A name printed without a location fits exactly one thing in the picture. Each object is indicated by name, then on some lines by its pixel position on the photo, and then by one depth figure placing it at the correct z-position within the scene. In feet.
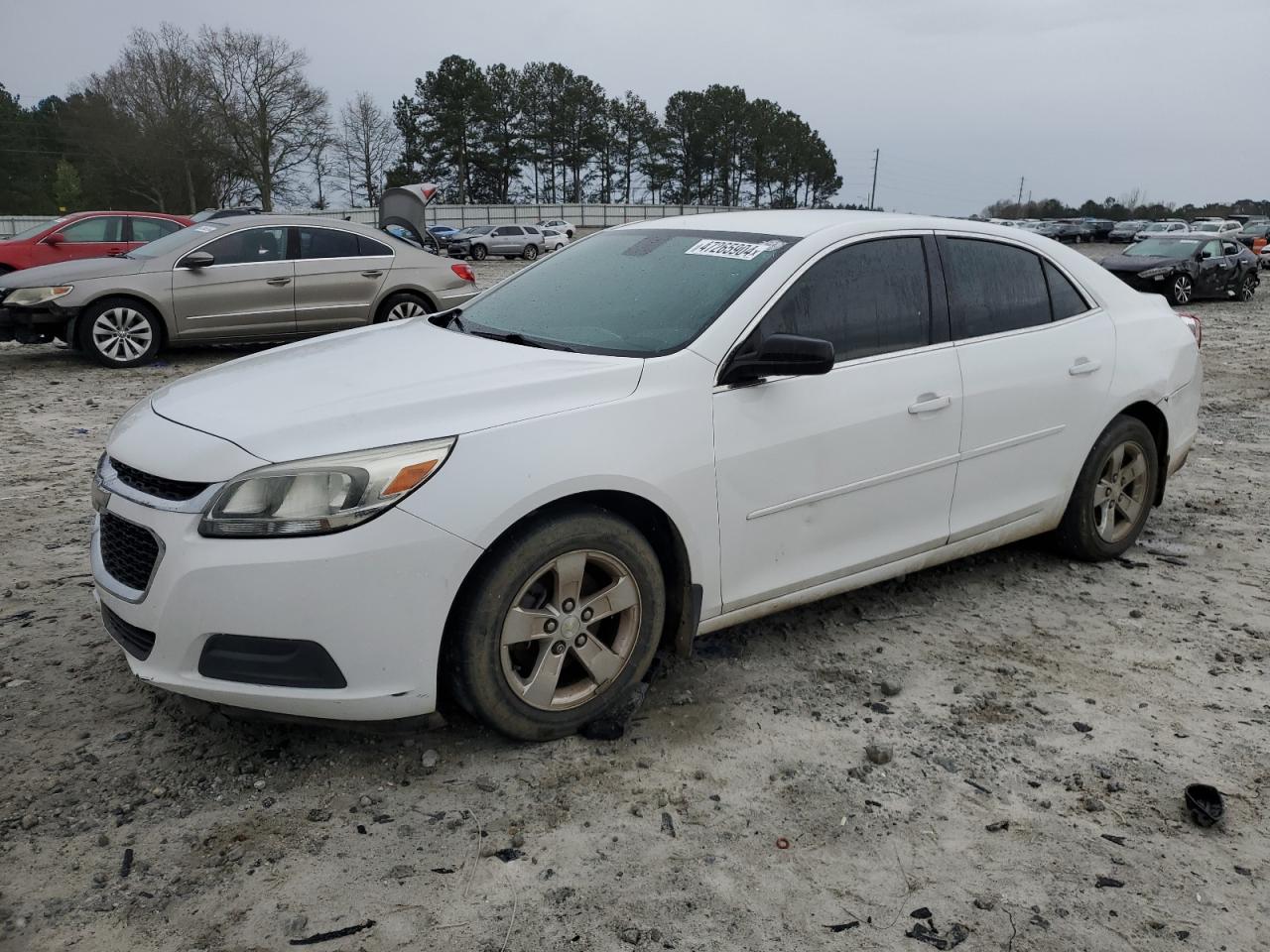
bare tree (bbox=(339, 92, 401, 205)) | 228.63
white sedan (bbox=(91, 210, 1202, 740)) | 8.93
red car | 48.29
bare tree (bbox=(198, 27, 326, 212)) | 183.93
